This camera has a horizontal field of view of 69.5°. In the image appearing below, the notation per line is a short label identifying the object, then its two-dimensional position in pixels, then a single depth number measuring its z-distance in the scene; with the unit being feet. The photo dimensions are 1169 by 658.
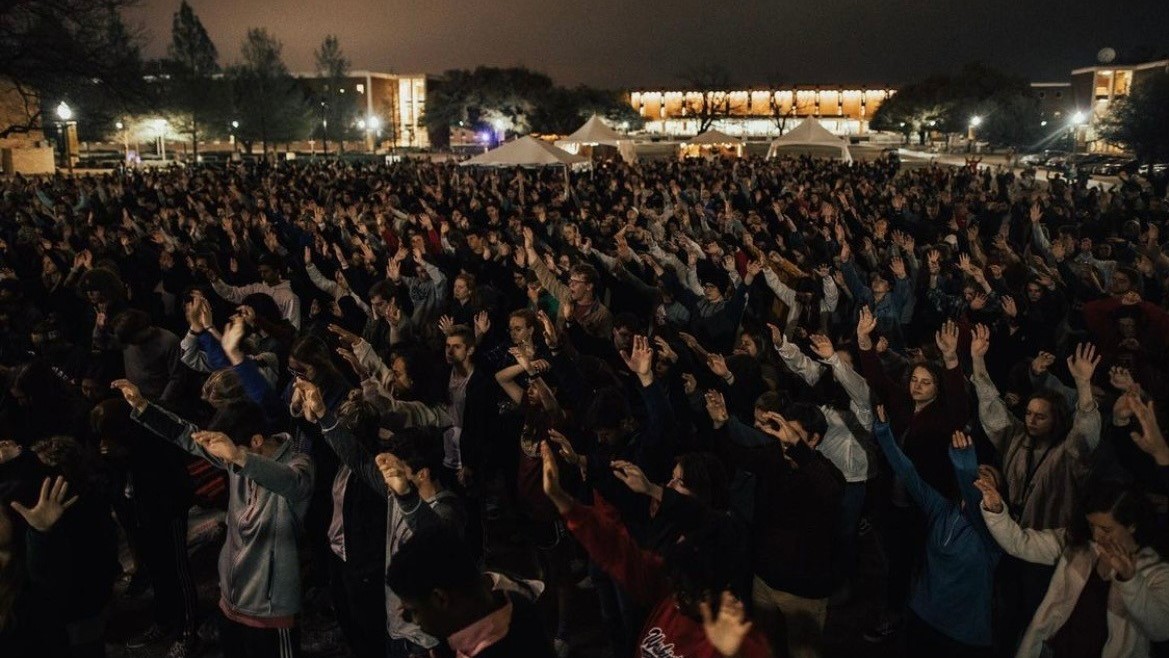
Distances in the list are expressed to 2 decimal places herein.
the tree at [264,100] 201.46
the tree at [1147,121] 126.11
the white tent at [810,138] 76.48
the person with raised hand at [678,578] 7.52
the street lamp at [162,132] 181.37
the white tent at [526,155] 53.26
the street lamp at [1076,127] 185.88
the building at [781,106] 404.36
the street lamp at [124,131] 177.81
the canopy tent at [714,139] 88.53
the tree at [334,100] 244.91
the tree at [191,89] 189.16
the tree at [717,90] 273.42
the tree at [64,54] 75.56
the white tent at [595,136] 74.59
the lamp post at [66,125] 82.17
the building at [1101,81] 290.29
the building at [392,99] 329.93
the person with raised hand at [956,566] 11.21
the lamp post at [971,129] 219.22
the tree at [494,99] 221.05
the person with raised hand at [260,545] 11.16
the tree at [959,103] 233.96
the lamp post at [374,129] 233.25
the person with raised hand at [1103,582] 9.03
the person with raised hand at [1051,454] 12.18
